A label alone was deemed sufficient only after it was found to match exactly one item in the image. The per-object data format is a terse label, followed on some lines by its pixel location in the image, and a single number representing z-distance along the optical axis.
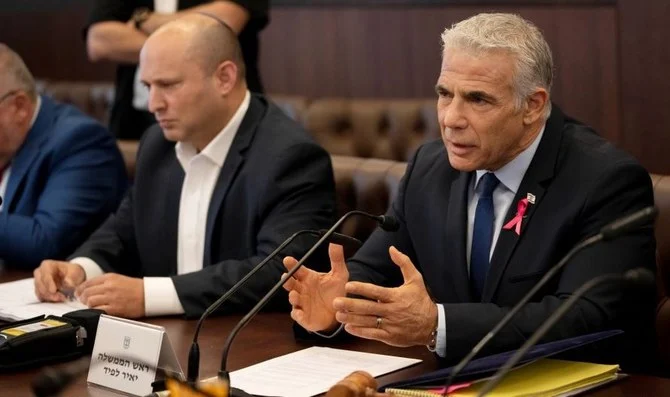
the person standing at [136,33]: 9.66
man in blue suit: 8.29
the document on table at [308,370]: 4.77
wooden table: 4.70
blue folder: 4.48
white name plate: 4.72
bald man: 6.90
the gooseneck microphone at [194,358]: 4.53
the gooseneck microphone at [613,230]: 3.78
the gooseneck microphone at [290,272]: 4.36
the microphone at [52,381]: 3.53
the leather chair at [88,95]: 14.73
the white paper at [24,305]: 6.24
